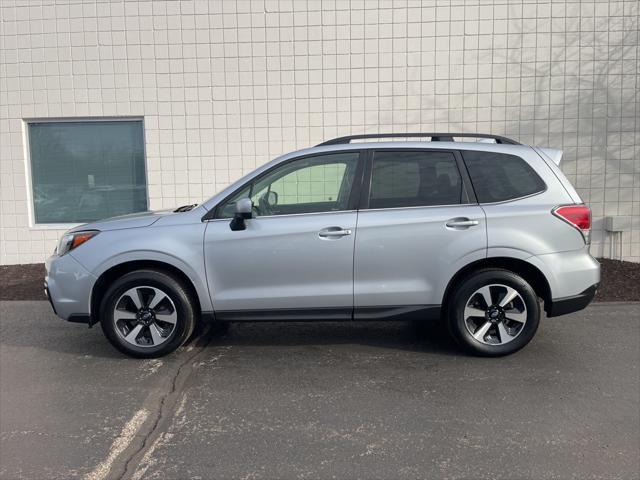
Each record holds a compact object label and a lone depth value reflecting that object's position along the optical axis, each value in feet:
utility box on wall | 28.40
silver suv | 15.43
